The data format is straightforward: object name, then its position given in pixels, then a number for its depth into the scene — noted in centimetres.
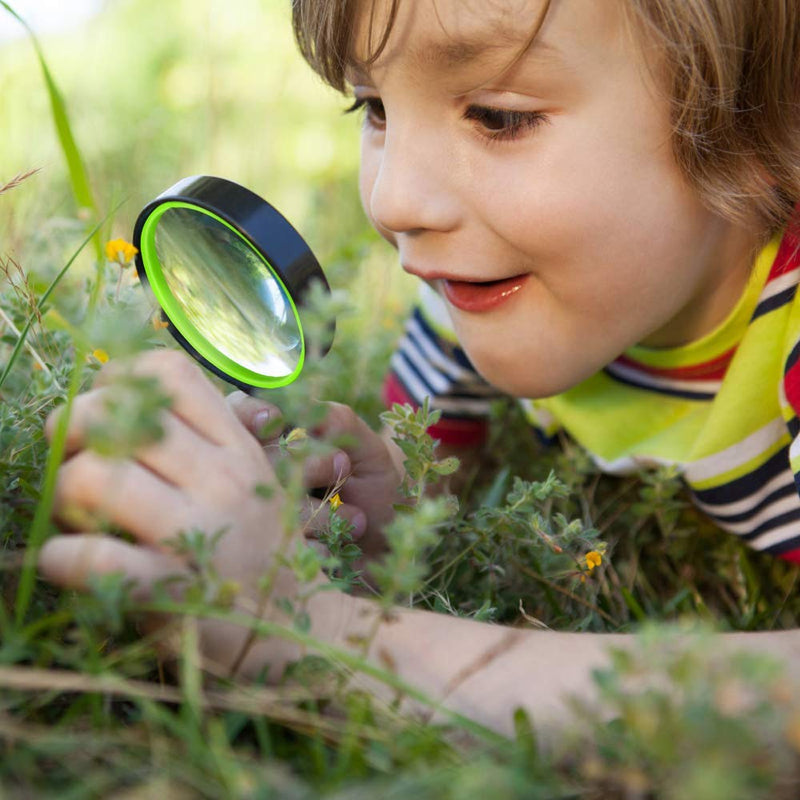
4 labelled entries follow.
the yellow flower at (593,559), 45
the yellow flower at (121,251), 45
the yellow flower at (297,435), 40
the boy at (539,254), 37
